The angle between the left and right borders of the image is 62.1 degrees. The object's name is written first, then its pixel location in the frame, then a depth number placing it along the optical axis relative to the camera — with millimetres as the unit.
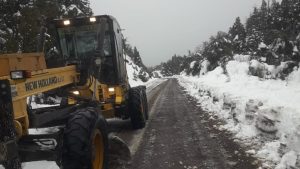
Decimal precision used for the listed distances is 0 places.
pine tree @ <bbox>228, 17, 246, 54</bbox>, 43436
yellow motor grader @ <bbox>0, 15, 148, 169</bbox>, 3073
